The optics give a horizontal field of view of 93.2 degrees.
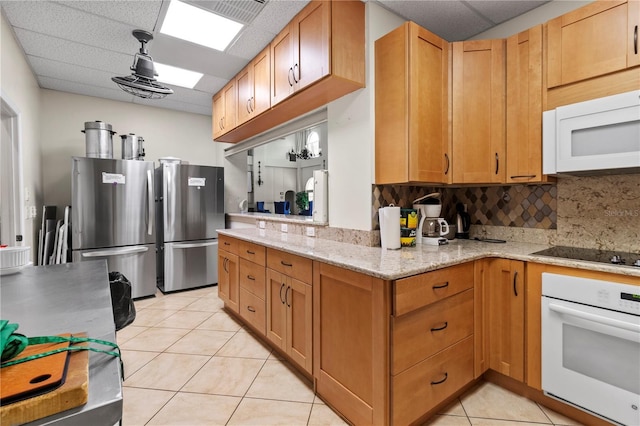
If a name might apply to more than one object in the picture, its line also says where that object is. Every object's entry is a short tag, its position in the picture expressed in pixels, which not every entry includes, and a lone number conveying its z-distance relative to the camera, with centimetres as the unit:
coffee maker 233
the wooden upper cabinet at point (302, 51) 213
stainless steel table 51
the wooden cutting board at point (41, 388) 46
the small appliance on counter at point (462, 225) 265
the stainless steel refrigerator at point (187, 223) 412
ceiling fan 264
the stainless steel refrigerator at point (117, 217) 354
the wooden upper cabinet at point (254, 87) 288
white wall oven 146
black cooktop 164
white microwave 162
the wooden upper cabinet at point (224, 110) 363
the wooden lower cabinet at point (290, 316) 195
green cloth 57
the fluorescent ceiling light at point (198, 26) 240
